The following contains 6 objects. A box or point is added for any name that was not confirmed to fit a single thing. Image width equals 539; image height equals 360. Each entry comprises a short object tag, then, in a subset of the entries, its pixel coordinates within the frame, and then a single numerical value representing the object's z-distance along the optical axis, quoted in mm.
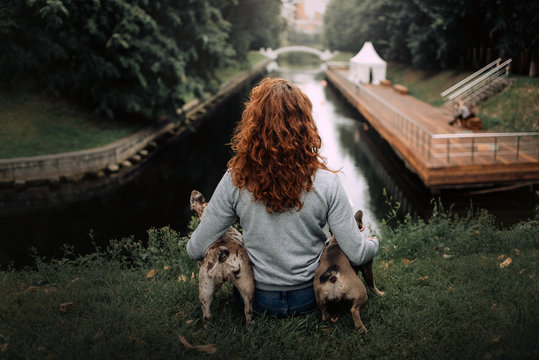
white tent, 32594
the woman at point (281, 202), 2641
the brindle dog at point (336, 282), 2820
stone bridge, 73731
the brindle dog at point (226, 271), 2920
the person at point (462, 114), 16828
